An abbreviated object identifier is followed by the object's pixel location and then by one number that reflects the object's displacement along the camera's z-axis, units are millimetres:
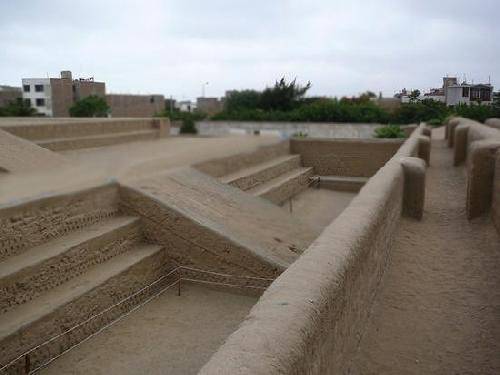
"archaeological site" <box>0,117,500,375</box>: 2660
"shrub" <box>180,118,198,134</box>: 27156
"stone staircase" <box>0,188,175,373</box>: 4774
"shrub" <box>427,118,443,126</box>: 22780
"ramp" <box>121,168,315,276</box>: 6379
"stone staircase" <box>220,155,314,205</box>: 11196
